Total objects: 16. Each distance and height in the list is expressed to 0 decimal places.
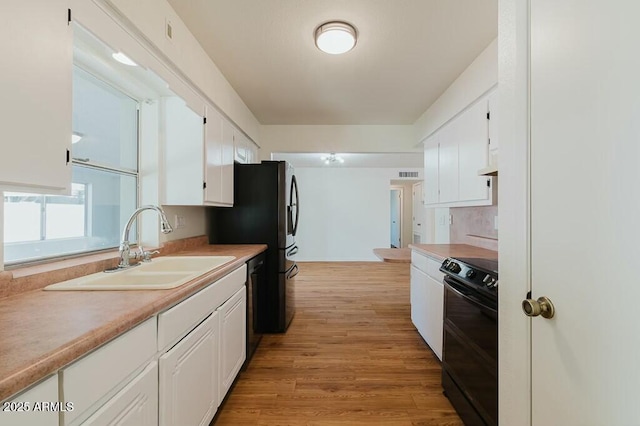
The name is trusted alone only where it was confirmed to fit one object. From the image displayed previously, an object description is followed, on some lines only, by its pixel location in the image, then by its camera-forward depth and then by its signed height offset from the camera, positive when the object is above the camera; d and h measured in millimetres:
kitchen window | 1371 +142
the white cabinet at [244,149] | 3104 +840
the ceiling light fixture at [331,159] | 5533 +1214
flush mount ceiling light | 1896 +1274
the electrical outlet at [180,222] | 2454 -55
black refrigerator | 2818 -93
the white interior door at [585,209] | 640 +20
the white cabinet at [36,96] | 855 +408
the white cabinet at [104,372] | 706 -460
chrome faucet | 1604 -161
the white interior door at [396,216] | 9164 +4
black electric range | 1334 -683
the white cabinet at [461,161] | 2260 +537
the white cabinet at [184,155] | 2250 +503
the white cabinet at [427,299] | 2217 -747
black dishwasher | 2242 -706
